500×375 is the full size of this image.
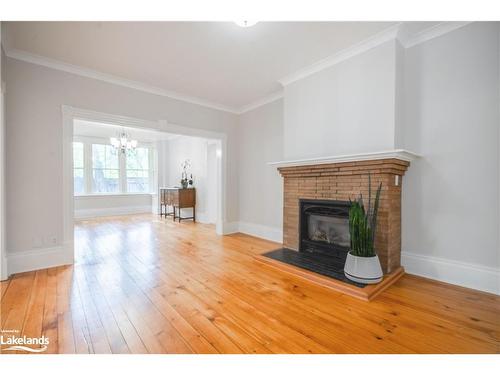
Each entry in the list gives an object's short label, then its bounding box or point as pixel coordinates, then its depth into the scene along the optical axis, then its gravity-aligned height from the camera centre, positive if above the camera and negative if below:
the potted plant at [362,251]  2.12 -0.66
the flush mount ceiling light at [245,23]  1.99 +1.44
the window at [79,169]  6.77 +0.40
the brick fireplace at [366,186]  2.34 -0.04
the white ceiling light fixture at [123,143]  5.70 +1.03
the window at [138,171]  7.79 +0.42
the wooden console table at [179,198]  6.09 -0.45
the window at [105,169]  7.13 +0.43
